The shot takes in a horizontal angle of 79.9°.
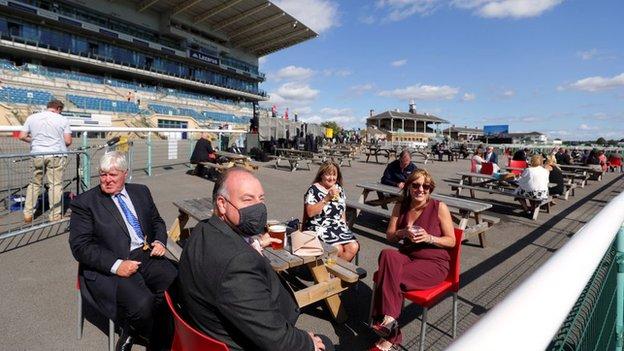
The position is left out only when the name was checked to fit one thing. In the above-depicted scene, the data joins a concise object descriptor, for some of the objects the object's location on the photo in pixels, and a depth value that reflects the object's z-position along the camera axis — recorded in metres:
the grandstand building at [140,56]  32.78
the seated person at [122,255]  2.62
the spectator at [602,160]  16.87
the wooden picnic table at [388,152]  20.10
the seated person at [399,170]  6.96
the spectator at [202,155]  11.16
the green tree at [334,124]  75.97
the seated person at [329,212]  4.05
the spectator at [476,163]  10.98
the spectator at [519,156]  13.23
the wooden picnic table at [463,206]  5.07
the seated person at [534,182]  7.51
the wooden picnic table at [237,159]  11.13
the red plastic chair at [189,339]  1.42
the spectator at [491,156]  12.64
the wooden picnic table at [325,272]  2.92
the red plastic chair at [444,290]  2.80
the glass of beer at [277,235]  3.08
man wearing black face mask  1.53
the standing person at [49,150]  5.47
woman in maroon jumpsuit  2.85
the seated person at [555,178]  9.00
